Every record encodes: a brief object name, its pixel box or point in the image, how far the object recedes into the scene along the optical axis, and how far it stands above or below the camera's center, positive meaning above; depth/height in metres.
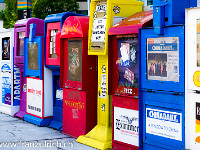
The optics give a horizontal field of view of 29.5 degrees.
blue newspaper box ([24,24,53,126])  8.47 -0.40
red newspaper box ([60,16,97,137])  6.87 -0.23
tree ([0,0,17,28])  35.24 +5.09
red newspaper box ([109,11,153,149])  5.69 -0.18
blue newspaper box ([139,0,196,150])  4.93 -0.16
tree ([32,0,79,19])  33.62 +5.53
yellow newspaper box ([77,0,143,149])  6.32 +0.33
